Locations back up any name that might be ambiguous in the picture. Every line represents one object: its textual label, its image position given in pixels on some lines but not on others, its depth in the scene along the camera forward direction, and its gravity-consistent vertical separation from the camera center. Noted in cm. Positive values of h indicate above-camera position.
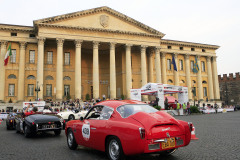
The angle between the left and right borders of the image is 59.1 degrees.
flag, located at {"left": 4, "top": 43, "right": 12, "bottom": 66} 3071 +666
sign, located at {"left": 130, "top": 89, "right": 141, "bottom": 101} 2708 +57
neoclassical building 3338 +820
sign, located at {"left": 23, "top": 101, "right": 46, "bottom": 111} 2593 -36
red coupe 464 -75
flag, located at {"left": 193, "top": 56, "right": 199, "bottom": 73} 3981 +549
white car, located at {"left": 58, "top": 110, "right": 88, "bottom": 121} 1709 -126
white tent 2464 +85
